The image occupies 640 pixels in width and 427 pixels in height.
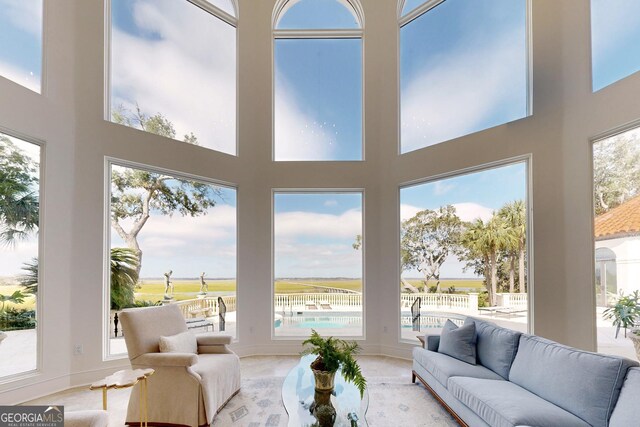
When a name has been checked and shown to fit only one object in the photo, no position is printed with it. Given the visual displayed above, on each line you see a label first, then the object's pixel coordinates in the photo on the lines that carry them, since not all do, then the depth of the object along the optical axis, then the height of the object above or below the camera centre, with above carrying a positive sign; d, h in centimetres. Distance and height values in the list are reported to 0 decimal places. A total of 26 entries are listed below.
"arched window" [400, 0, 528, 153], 423 +236
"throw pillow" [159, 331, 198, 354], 292 -100
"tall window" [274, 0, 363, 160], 545 +258
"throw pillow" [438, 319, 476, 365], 325 -110
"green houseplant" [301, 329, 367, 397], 242 -98
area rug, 294 -169
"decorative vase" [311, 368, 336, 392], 246 -109
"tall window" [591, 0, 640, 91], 320 +195
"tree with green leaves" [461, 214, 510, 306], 430 -16
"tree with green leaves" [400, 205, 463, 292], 475 -9
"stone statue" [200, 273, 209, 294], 490 -76
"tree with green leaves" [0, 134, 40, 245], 340 +45
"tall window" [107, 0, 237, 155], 439 +242
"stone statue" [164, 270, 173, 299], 458 -70
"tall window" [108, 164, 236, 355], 427 -17
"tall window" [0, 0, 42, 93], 342 +209
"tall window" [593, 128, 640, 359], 318 -5
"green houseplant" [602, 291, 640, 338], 316 -77
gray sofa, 202 -112
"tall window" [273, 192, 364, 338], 527 -46
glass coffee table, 221 -127
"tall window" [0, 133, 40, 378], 338 -18
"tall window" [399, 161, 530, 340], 412 -22
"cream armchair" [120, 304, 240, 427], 273 -123
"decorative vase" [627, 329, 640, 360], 292 -95
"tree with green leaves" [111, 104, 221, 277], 430 +59
